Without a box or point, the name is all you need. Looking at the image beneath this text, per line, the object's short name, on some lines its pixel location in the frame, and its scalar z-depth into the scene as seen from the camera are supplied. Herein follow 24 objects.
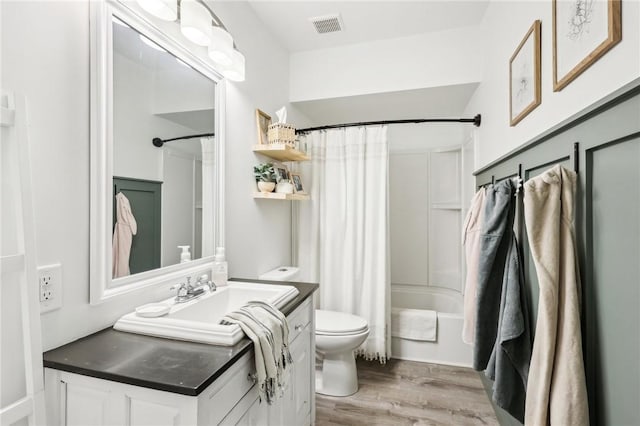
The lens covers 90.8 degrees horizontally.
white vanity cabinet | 0.80
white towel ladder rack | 0.81
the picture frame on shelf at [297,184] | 2.45
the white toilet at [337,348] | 2.10
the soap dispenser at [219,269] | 1.65
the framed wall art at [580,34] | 0.81
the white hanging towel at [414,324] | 2.60
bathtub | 2.56
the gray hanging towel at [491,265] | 1.38
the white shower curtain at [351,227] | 2.51
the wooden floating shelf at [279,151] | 2.15
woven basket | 2.19
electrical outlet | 0.93
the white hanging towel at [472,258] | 1.75
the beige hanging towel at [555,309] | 0.89
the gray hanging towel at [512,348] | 1.20
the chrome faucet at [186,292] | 1.36
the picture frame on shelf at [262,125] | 2.18
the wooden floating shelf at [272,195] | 2.14
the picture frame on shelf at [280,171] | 2.27
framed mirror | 1.11
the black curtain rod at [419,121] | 2.37
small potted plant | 2.16
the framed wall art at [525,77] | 1.29
